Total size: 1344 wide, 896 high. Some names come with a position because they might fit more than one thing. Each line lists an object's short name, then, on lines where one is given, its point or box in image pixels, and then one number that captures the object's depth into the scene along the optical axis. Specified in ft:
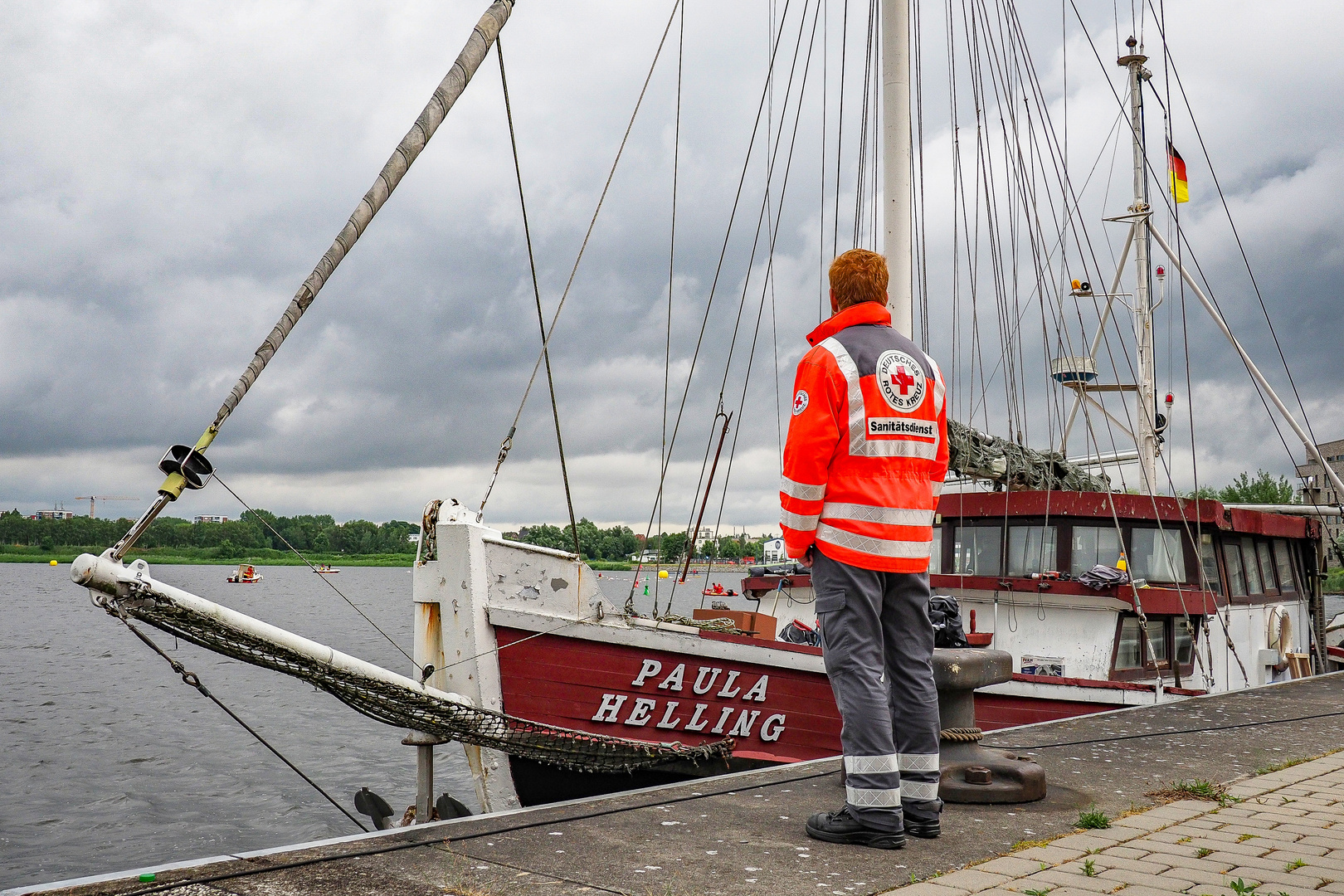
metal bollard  15.03
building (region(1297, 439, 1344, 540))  49.75
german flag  67.87
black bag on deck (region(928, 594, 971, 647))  18.76
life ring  42.57
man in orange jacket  12.77
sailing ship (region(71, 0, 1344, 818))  17.90
